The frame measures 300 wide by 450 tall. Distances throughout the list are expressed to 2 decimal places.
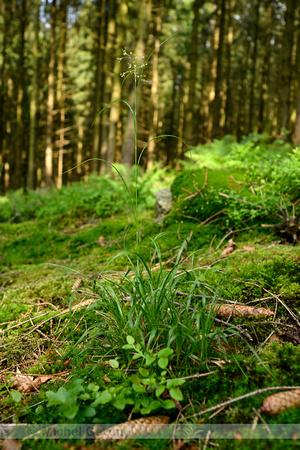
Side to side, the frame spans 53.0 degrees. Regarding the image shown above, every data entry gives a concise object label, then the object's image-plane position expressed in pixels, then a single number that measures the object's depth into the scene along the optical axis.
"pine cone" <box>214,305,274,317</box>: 1.79
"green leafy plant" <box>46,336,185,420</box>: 1.25
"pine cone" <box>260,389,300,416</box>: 1.15
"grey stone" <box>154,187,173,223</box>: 4.16
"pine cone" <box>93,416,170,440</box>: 1.17
